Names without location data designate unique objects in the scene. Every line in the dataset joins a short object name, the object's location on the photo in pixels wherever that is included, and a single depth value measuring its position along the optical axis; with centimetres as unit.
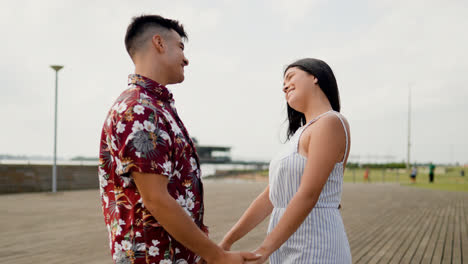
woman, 171
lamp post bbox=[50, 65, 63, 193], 1583
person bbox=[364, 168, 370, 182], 3488
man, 139
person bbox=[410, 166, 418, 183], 3247
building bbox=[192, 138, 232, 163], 7105
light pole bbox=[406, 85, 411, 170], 4194
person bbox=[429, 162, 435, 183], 3308
